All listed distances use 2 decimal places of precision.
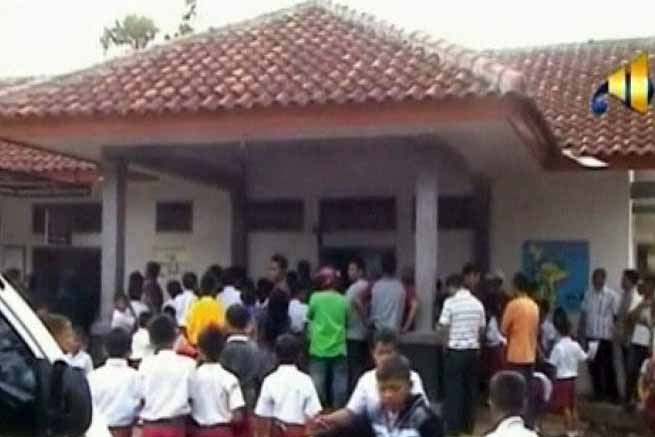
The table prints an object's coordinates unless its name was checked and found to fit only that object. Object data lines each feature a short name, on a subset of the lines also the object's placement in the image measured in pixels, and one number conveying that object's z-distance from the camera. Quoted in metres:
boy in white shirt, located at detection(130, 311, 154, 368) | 10.33
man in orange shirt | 11.60
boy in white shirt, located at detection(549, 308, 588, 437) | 12.48
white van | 3.70
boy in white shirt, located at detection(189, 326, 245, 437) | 7.93
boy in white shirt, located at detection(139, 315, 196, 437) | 7.79
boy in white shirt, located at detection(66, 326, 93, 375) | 8.40
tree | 37.78
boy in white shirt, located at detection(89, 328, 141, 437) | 7.80
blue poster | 15.36
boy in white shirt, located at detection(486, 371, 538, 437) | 5.77
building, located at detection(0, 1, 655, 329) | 11.15
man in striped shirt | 11.27
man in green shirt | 11.52
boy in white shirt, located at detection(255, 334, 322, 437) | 8.30
